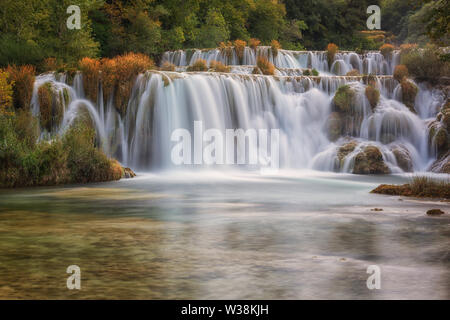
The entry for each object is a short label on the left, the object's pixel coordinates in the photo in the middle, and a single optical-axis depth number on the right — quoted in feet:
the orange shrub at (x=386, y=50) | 131.95
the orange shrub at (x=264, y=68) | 109.40
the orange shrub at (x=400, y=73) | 102.47
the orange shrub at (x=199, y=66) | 107.65
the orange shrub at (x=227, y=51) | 128.77
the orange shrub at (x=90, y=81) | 85.92
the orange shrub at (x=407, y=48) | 120.26
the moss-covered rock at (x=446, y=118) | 91.45
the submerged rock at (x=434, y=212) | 41.37
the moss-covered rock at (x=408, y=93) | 99.76
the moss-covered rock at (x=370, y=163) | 84.33
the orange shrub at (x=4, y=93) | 72.38
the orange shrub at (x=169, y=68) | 107.14
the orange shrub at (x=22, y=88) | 79.51
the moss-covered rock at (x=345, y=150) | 87.40
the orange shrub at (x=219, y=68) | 104.58
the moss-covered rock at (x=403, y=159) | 87.76
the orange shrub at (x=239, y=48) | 130.00
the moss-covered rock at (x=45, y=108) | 79.77
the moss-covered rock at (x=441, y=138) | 90.79
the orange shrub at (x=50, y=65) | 93.36
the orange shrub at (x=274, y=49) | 132.98
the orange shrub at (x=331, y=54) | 134.10
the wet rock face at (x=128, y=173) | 73.67
